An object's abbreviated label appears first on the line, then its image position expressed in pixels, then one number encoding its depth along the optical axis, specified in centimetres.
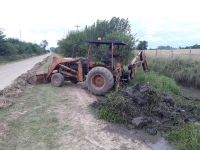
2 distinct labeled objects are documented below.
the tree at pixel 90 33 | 1754
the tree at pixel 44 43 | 9670
